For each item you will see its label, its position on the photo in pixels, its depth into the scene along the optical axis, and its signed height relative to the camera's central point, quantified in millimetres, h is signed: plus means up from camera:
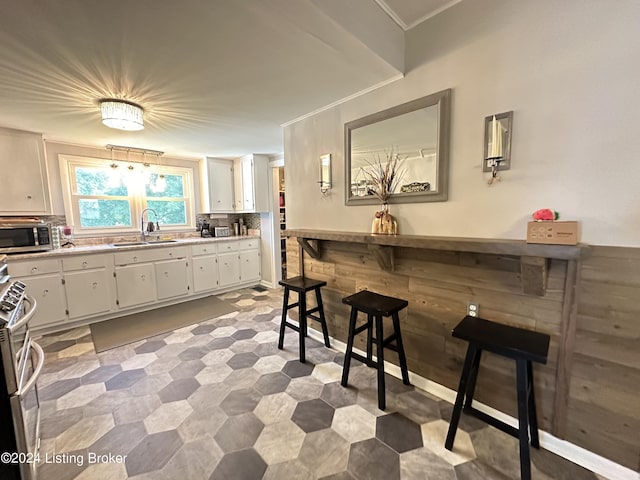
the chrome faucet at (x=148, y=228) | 4082 -204
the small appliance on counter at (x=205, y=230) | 4680 -282
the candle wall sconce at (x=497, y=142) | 1478 +393
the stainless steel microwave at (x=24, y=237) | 2758 -230
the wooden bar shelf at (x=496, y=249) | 1253 -200
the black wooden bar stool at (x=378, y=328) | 1767 -822
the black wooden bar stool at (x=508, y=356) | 1231 -744
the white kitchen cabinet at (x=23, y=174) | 2895 +481
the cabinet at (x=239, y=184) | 4402 +517
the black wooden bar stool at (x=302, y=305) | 2381 -863
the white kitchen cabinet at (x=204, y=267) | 4062 -819
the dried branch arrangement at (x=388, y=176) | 2002 +284
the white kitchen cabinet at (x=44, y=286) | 2766 -766
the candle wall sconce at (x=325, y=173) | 2500 +380
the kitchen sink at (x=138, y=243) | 3716 -415
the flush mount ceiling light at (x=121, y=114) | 2203 +859
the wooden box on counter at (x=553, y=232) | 1258 -105
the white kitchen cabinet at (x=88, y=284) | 3051 -822
